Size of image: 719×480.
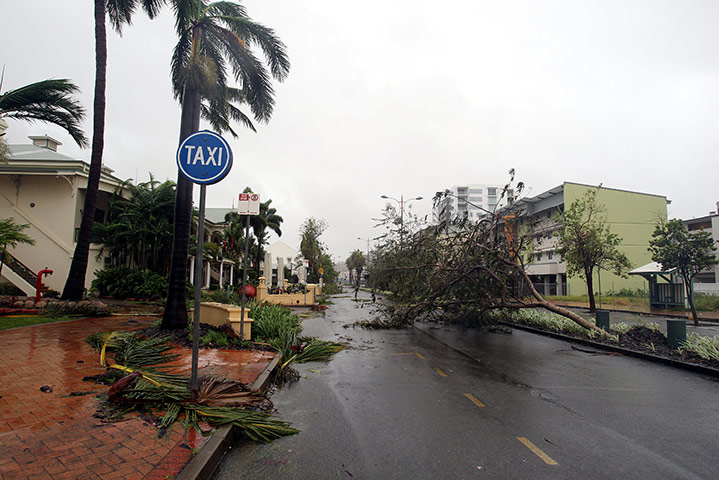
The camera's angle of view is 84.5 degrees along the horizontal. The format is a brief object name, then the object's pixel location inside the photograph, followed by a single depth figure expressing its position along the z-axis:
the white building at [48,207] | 19.23
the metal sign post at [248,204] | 8.16
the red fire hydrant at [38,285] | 12.66
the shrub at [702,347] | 7.90
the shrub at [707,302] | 22.92
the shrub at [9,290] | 16.91
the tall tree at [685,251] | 19.09
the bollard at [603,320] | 11.17
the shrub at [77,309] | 12.02
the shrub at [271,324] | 9.80
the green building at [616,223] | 39.47
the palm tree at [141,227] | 20.09
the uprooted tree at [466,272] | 11.80
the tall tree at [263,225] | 34.16
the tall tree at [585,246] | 21.02
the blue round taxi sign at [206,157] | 4.72
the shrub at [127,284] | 19.16
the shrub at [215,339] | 8.61
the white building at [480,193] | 102.62
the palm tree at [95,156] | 12.78
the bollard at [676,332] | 8.88
